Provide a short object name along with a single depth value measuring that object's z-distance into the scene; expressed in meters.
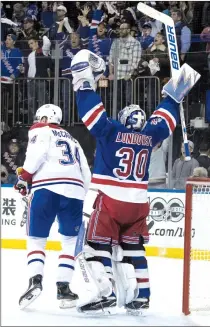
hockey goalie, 8.67
